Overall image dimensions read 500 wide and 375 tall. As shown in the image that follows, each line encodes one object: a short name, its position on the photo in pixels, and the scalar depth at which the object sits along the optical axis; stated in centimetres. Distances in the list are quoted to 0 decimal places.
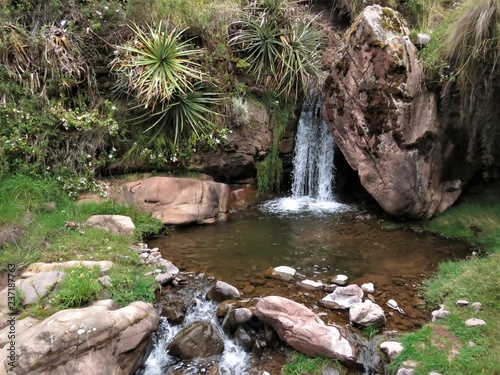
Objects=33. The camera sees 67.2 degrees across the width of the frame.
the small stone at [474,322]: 364
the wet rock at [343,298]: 425
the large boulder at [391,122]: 628
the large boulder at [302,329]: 350
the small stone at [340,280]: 474
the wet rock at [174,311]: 411
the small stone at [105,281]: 414
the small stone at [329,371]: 340
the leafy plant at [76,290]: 373
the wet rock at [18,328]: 327
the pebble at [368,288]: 459
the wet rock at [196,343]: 373
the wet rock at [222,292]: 442
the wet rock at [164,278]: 467
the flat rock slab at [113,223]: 578
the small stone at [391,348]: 346
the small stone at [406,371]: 319
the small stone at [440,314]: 393
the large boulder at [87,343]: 307
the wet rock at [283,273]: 490
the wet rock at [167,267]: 494
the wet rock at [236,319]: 397
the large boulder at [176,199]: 669
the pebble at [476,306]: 390
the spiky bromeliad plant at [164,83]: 647
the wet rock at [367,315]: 387
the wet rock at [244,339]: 380
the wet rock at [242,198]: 783
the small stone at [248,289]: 458
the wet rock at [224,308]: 416
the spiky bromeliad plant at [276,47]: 759
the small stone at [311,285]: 466
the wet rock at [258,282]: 476
